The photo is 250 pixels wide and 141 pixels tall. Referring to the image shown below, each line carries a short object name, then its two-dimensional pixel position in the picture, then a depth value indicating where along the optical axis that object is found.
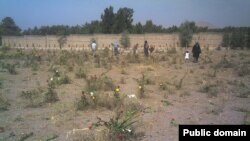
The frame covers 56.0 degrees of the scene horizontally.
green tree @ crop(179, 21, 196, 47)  28.13
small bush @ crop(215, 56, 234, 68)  13.99
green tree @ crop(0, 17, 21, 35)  52.28
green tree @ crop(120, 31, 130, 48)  28.63
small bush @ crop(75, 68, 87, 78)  10.73
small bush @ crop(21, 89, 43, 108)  6.80
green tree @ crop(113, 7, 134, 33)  41.66
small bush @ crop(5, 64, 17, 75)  11.72
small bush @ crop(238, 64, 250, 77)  11.60
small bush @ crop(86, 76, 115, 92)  8.09
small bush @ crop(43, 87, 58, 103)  7.09
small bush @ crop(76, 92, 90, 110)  6.31
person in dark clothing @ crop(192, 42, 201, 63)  15.76
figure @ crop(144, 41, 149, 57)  17.75
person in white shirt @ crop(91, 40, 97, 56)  19.14
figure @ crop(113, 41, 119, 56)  19.64
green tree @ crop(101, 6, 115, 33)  42.29
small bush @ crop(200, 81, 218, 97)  7.94
